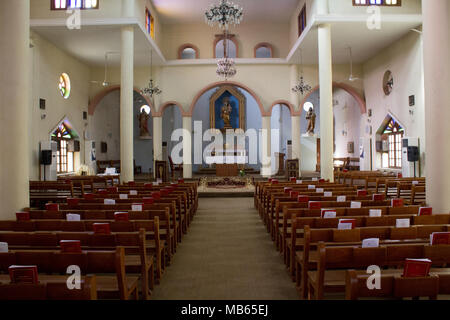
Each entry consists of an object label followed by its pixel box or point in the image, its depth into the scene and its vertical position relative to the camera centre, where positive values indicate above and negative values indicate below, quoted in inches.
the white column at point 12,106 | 219.0 +39.2
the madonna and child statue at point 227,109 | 787.4 +131.5
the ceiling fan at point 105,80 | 701.3 +173.8
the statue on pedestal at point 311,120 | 789.9 +100.0
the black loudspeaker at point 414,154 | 497.6 +14.0
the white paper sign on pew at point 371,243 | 129.7 -28.1
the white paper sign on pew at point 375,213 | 190.8 -25.5
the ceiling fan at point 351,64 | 660.2 +187.7
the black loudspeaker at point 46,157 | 505.4 +17.2
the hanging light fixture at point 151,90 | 622.2 +137.0
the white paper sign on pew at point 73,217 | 186.1 -24.8
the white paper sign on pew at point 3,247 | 131.7 -28.2
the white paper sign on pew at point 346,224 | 160.6 -26.3
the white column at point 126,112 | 463.5 +72.3
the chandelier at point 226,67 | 544.7 +150.9
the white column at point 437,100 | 205.5 +37.2
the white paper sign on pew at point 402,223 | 166.4 -27.1
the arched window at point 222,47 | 702.1 +252.6
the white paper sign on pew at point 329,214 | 187.2 -25.3
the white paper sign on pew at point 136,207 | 219.0 -23.6
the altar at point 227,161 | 669.9 +11.8
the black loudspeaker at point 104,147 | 761.0 +45.9
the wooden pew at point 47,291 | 90.0 -30.6
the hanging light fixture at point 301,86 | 628.0 +140.1
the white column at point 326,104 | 462.0 +79.1
